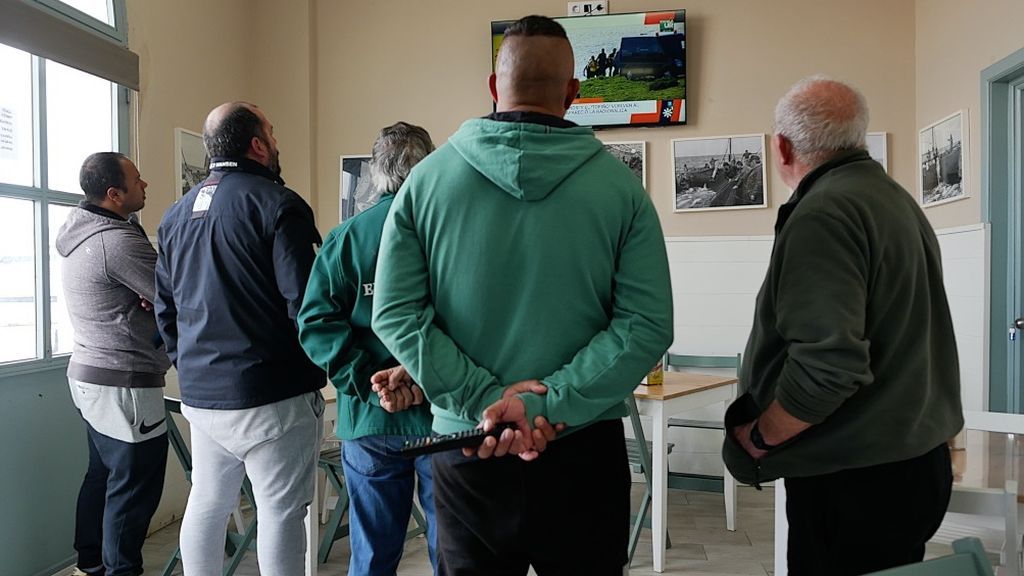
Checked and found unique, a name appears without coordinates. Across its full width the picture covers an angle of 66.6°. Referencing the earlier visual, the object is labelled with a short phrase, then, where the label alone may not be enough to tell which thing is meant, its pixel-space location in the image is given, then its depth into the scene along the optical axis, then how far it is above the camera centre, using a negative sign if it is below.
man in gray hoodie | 2.74 -0.23
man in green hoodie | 1.34 -0.05
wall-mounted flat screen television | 4.76 +1.30
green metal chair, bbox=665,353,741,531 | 3.85 -1.03
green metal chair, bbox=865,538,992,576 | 1.05 -0.39
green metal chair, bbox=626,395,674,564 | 3.42 -0.85
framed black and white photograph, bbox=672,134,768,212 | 4.75 +0.64
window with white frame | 3.10 +0.42
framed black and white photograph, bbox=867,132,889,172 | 4.63 +0.77
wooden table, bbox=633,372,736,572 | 3.36 -0.64
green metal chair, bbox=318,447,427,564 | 3.36 -1.01
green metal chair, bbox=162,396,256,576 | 2.99 -0.82
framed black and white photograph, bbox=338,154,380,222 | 5.20 +0.65
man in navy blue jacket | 2.09 -0.16
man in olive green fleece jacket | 1.43 -0.16
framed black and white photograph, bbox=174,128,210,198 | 4.20 +0.68
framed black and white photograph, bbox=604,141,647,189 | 4.89 +0.77
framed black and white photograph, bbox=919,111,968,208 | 3.92 +0.61
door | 3.55 +0.26
